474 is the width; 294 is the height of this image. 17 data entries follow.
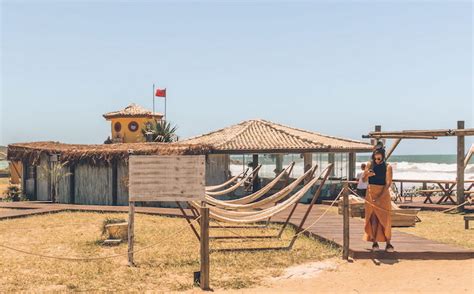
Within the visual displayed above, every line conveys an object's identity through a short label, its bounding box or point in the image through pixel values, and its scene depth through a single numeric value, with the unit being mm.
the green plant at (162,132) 25806
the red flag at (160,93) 31681
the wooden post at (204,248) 7309
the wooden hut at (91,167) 18547
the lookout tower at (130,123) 28547
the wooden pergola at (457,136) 15688
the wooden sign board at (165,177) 8461
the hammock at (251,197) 10984
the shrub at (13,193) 20891
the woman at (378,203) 8859
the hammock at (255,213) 9491
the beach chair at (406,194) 20039
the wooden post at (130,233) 8688
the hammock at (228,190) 12826
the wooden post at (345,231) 8828
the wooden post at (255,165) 19891
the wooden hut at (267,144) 18828
